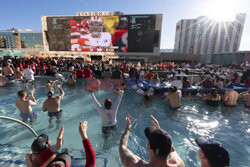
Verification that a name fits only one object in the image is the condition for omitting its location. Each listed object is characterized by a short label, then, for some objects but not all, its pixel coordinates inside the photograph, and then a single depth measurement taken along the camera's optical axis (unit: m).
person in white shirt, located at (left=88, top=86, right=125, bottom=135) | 3.13
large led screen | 31.27
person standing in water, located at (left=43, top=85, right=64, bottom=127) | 4.01
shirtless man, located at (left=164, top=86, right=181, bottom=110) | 5.18
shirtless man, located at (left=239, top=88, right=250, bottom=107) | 6.09
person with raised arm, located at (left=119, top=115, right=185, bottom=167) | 1.17
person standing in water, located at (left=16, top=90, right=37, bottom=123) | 3.75
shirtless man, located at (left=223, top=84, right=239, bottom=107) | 5.81
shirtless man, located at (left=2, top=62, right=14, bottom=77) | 9.02
